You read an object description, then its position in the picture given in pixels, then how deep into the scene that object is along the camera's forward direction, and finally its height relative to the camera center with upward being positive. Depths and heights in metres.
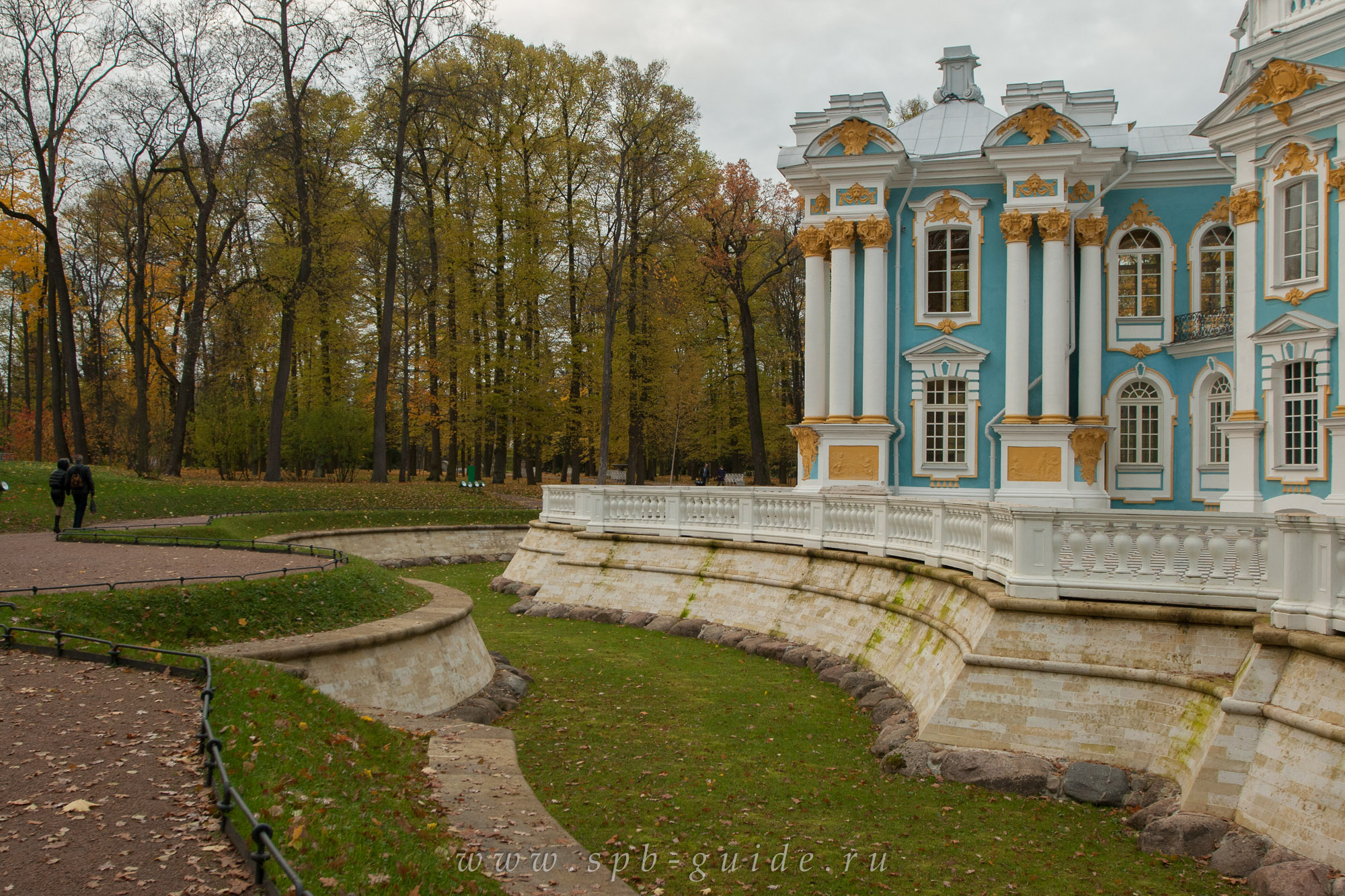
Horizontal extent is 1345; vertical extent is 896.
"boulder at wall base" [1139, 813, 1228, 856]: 6.96 -2.62
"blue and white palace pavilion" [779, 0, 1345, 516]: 20.41 +3.38
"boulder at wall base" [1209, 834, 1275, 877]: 6.59 -2.61
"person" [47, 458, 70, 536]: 17.58 -0.58
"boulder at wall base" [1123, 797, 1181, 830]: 7.42 -2.61
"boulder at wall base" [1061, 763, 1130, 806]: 7.88 -2.56
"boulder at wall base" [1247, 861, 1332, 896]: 6.02 -2.55
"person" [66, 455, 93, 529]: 17.92 -0.52
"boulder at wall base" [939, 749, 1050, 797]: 8.17 -2.58
